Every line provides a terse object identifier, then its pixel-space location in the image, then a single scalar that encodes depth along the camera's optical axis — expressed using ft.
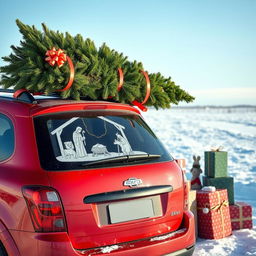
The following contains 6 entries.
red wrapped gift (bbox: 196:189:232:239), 17.74
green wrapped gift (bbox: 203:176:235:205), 19.24
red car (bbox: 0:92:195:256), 9.85
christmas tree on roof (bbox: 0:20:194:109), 13.38
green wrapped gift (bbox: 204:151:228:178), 19.19
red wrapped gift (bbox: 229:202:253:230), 19.01
